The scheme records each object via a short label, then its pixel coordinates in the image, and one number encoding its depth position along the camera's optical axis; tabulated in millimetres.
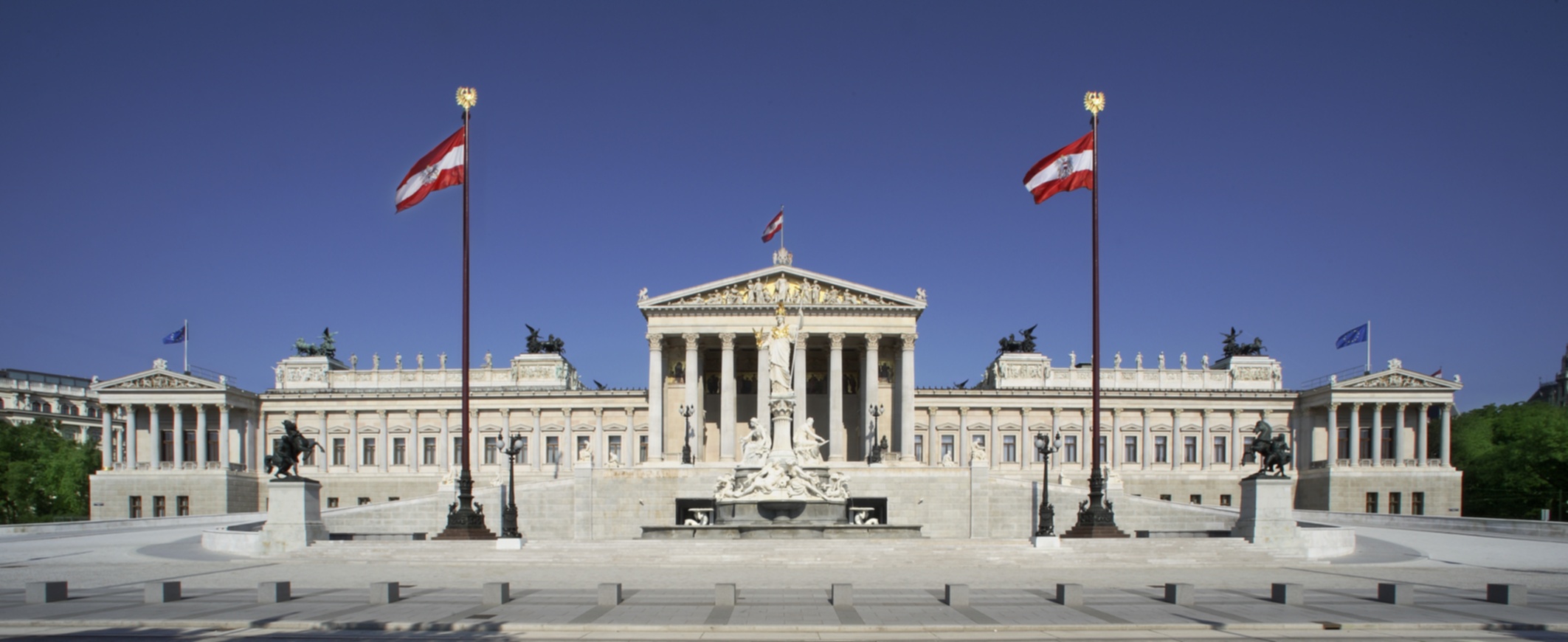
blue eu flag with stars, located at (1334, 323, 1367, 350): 77062
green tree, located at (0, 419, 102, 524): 83000
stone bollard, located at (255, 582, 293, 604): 20609
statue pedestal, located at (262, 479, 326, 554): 34312
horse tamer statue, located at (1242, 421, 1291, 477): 36219
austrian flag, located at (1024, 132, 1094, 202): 38188
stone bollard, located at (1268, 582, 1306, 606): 21141
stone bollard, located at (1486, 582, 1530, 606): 21172
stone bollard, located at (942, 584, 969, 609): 20562
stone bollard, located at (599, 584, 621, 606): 20297
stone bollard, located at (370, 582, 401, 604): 20516
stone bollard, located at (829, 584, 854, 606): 20547
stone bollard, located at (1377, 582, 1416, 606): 21062
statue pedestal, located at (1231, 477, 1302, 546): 34781
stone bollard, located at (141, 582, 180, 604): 20828
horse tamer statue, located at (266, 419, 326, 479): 35500
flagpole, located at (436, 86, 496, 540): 35878
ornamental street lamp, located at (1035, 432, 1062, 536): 34909
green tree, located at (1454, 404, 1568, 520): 67812
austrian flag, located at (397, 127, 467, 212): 38500
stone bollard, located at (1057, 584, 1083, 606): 20703
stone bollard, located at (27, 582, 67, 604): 20797
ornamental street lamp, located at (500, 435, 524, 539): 35781
